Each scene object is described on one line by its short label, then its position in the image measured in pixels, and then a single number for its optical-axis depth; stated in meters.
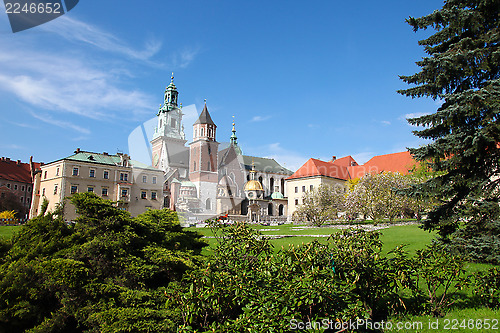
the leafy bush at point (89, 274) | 5.56
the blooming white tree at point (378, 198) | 33.62
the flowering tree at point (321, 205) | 37.53
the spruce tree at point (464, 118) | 8.94
